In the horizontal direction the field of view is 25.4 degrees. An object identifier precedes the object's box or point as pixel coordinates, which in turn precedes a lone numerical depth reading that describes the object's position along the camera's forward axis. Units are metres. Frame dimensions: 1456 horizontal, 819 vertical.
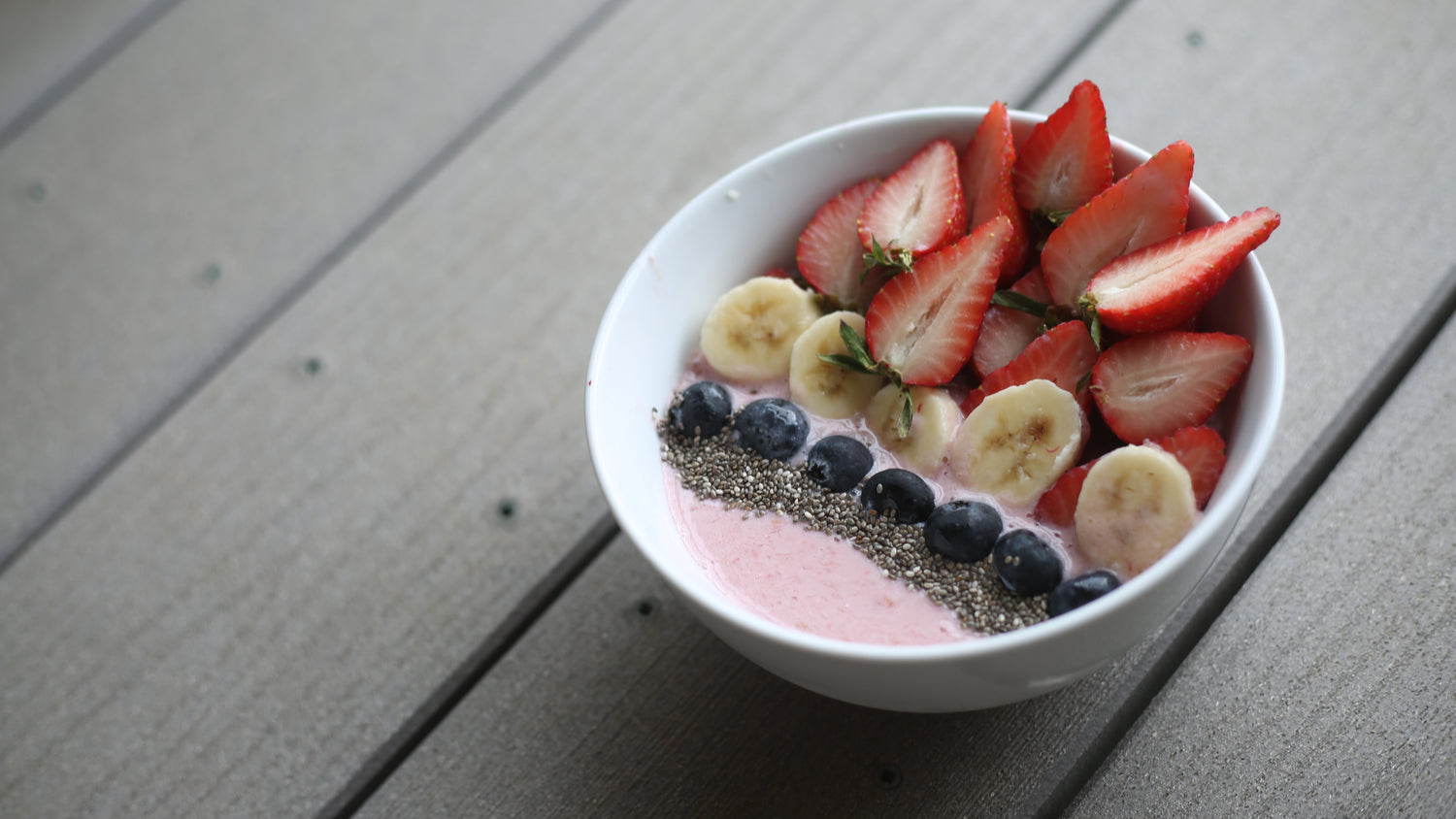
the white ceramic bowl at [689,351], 0.71
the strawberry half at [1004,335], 0.76
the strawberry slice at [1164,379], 0.74
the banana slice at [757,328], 0.78
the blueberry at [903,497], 0.75
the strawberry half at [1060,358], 0.75
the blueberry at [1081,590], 0.73
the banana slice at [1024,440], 0.74
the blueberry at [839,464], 0.76
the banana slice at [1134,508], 0.73
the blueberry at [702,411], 0.77
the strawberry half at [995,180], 0.77
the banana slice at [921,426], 0.76
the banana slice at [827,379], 0.77
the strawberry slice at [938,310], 0.76
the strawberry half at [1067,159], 0.76
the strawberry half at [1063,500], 0.74
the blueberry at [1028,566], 0.73
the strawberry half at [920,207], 0.77
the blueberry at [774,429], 0.77
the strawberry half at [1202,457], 0.73
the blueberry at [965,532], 0.74
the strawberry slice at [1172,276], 0.73
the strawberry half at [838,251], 0.79
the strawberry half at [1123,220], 0.75
